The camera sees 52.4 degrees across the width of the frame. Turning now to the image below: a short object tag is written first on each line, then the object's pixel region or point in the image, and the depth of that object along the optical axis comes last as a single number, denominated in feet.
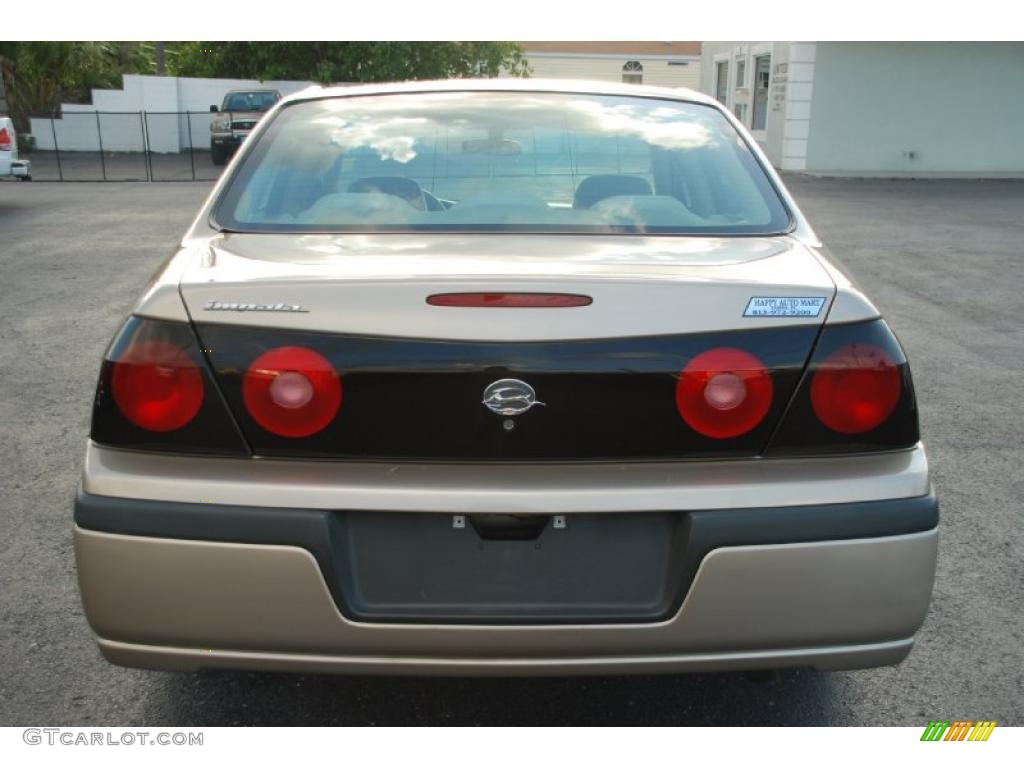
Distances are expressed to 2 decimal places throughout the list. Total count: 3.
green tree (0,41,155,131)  96.73
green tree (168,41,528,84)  91.86
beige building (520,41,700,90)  138.31
